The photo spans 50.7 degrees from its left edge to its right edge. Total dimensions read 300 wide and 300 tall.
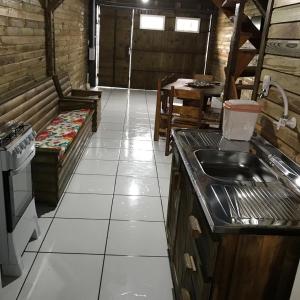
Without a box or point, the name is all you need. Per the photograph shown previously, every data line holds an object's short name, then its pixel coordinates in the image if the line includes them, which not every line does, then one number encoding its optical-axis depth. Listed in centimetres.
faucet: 183
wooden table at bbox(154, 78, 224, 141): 439
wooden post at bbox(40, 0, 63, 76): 417
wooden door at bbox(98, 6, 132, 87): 862
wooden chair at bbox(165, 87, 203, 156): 410
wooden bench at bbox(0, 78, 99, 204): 272
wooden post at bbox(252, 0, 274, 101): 227
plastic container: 211
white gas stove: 187
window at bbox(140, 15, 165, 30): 873
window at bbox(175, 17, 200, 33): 879
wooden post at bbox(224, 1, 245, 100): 278
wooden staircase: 281
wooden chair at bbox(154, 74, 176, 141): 457
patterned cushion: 315
